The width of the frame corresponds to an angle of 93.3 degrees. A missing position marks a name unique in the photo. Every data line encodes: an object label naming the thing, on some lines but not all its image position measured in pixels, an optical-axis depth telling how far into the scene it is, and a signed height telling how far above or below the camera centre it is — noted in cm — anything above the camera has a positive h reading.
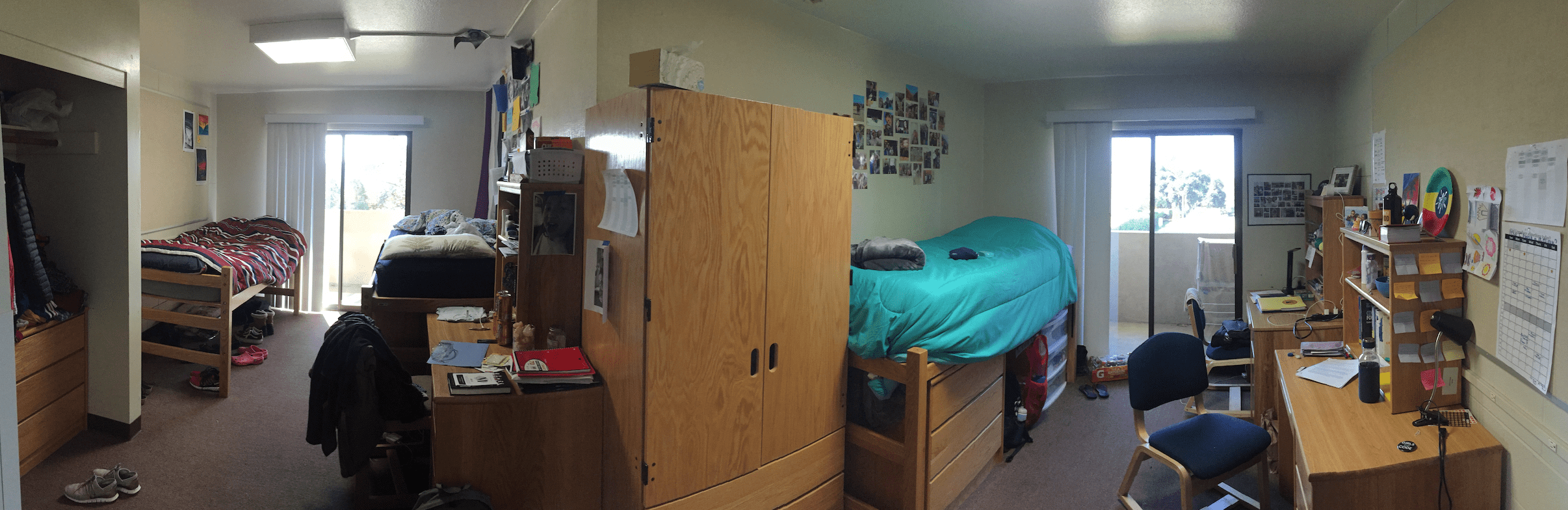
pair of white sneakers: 307 -110
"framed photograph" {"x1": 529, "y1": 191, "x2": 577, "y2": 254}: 288 +3
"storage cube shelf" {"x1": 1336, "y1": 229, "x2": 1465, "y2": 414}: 234 -39
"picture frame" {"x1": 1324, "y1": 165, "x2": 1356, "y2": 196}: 422 +36
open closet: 348 -11
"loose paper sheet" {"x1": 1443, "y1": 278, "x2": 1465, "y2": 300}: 235 -14
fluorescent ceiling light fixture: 419 +113
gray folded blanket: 350 -9
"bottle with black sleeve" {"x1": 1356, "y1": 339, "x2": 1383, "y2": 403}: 255 -48
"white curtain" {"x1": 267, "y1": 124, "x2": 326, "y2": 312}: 741 +41
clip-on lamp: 226 -26
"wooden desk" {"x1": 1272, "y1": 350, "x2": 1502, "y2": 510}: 203 -62
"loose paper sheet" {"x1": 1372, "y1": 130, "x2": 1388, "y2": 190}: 358 +37
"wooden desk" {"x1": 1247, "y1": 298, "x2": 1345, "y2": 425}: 370 -54
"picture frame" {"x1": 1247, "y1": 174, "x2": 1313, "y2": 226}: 535 +32
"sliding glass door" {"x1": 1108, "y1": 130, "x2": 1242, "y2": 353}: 575 +21
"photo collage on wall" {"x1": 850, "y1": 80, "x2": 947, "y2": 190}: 441 +67
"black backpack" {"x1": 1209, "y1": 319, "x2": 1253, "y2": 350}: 448 -58
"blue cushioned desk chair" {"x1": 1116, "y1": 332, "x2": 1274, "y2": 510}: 289 -81
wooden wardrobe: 238 -23
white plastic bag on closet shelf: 343 +54
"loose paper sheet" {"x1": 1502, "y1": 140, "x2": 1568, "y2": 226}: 182 +16
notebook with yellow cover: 423 -36
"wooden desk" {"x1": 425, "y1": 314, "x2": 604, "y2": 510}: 254 -76
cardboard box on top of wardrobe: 232 +52
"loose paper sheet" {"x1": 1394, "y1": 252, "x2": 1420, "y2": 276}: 235 -7
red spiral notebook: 269 -50
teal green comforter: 299 -31
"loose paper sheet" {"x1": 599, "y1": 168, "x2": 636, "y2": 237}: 241 +9
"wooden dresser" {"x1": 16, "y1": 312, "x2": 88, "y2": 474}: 334 -78
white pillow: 409 -10
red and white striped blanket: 491 -16
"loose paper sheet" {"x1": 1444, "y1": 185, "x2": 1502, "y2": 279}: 216 +4
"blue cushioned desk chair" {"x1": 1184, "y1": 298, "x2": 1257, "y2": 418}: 408 -69
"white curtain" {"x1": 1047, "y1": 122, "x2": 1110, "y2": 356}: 568 +22
